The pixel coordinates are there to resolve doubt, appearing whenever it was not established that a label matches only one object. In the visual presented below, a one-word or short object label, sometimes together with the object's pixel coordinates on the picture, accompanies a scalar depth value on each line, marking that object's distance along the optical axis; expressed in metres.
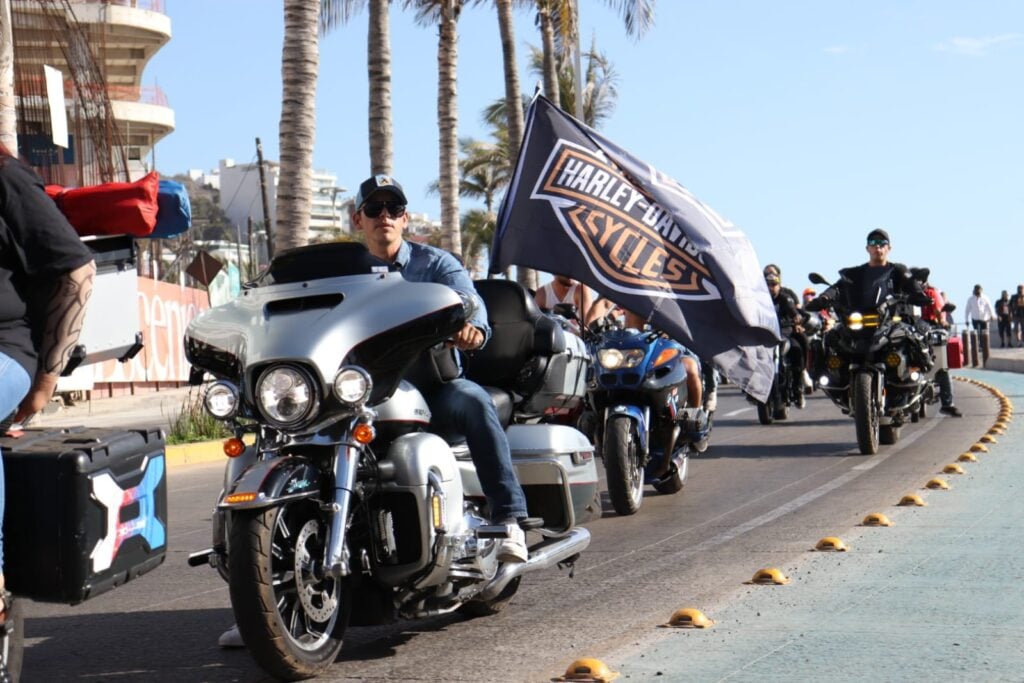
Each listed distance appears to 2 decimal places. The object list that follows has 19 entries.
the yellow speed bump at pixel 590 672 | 4.80
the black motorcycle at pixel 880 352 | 14.19
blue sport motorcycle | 9.74
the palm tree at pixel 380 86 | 22.31
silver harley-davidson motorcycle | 4.75
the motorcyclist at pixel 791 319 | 18.64
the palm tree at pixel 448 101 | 28.53
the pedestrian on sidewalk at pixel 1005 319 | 48.83
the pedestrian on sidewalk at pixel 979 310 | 41.31
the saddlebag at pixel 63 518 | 4.08
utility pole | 47.31
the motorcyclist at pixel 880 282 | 14.41
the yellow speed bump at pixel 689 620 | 5.66
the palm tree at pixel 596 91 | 57.28
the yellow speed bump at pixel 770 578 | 6.62
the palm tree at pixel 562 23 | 31.38
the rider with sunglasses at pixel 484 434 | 5.62
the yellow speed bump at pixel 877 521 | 8.45
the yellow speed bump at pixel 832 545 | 7.55
